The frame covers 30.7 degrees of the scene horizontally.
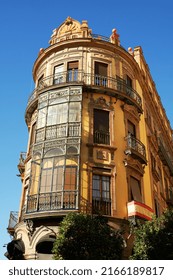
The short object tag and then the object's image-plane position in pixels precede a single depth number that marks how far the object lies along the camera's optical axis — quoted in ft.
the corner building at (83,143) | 53.88
